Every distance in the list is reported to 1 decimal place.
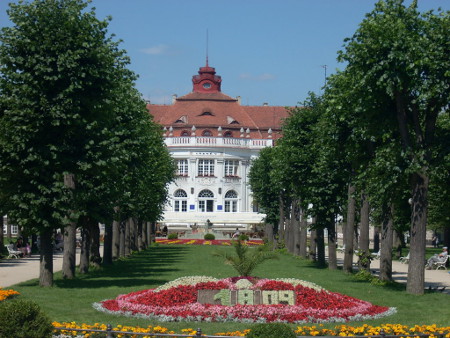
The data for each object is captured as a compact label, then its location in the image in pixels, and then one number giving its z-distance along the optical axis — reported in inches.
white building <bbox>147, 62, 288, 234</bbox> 4909.0
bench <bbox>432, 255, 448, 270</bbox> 1654.8
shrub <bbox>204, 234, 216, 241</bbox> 3373.5
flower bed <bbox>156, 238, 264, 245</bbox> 2974.9
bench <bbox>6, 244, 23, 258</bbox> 1821.7
